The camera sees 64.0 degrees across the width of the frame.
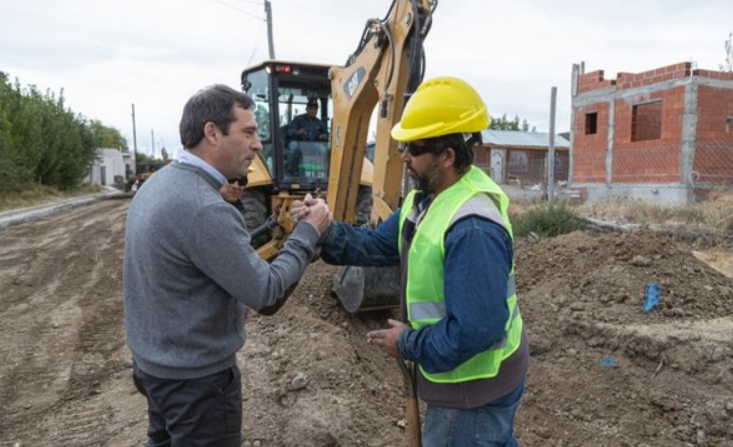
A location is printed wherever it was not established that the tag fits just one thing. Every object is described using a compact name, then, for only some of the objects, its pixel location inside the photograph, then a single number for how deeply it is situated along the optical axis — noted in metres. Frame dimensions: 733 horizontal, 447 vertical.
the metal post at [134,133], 50.31
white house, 39.72
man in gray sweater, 1.93
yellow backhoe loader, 4.66
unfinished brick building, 13.86
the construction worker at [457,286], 1.79
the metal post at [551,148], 8.78
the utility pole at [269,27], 22.40
